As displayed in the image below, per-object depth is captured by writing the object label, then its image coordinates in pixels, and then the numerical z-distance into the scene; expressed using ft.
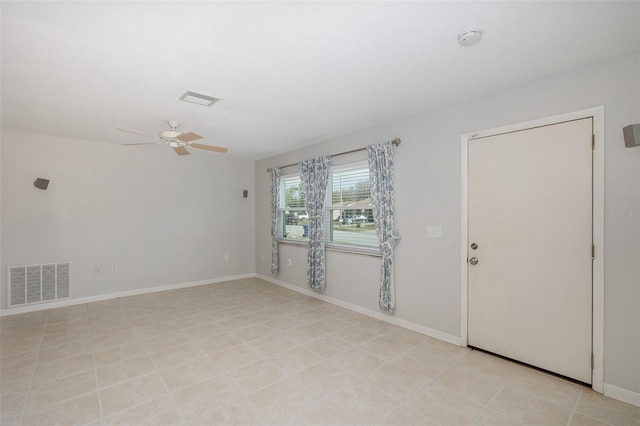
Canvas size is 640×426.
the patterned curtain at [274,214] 18.61
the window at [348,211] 13.62
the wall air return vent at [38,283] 13.43
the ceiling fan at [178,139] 10.98
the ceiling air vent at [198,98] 9.30
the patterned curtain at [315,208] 15.16
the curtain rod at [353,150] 11.74
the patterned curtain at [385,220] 11.90
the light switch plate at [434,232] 10.66
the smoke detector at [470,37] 6.12
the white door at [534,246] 7.76
